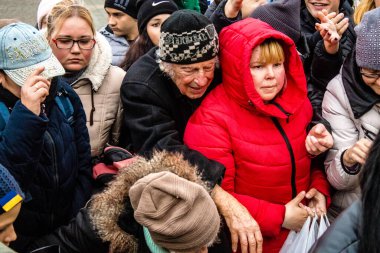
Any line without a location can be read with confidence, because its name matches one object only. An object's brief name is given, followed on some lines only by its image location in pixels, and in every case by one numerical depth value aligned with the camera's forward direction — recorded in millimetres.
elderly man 2230
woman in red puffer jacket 2350
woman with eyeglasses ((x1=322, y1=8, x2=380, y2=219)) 2299
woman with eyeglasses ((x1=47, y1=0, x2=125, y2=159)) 2822
